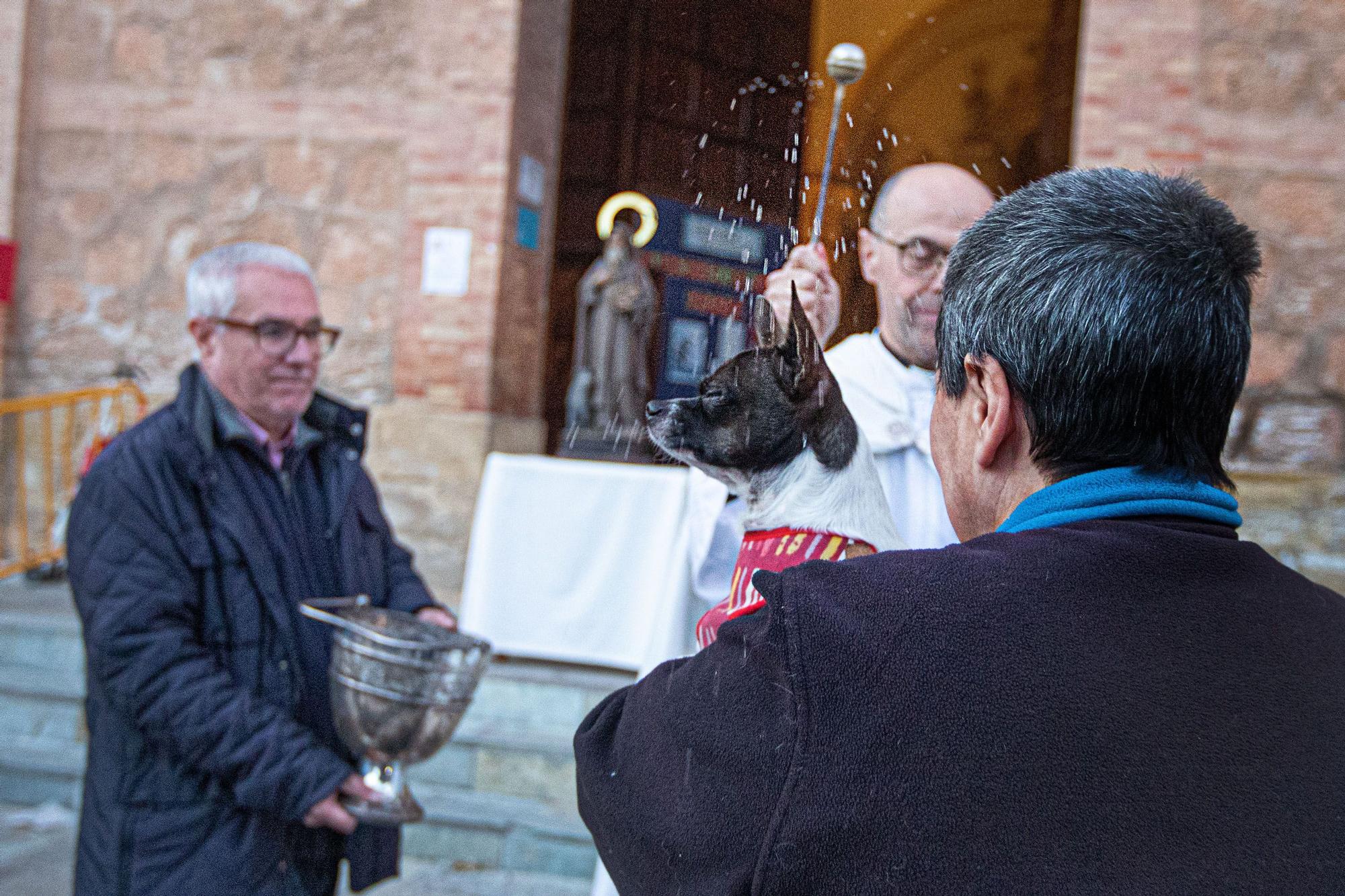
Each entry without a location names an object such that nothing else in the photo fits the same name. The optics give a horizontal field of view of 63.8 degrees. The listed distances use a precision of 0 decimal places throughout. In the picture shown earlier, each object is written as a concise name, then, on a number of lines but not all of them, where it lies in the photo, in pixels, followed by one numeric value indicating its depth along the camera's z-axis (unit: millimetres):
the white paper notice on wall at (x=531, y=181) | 6605
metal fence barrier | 6734
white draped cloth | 4949
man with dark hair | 768
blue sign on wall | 6680
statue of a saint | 6270
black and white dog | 1118
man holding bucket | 2064
